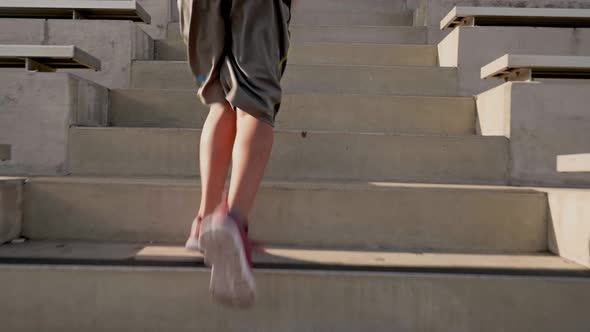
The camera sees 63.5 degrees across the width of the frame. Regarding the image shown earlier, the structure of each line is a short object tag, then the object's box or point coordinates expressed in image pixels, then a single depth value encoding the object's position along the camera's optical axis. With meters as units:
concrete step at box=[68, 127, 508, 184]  1.97
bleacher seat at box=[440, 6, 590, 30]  2.70
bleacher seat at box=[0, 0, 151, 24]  2.63
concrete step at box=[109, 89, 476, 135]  2.34
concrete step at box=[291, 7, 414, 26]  3.86
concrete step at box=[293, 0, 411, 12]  4.34
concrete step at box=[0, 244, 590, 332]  1.26
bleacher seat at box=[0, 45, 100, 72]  2.01
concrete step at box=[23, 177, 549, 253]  1.61
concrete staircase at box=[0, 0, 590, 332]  1.27
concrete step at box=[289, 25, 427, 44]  3.44
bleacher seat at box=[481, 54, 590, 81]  2.01
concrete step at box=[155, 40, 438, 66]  3.05
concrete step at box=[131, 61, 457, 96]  2.71
